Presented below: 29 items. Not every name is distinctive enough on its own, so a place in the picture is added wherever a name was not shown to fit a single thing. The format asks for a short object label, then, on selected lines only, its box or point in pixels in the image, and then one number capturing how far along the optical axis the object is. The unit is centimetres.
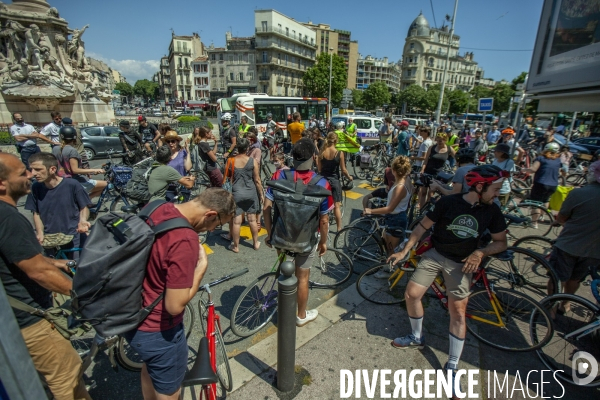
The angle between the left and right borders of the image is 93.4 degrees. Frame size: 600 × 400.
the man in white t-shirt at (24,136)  796
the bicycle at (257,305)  312
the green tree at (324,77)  5988
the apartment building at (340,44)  8144
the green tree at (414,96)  6612
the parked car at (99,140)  1324
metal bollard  218
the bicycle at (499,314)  294
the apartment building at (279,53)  6244
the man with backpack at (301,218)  269
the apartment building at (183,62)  8356
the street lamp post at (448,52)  1846
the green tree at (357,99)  7506
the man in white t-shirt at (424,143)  788
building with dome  8900
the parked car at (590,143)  1555
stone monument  1552
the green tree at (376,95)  6881
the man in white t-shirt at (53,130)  930
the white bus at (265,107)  2069
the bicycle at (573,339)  267
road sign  1405
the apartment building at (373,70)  11319
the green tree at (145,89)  10631
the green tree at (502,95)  5988
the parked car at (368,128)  1811
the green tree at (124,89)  10669
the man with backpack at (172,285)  162
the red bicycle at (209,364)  179
